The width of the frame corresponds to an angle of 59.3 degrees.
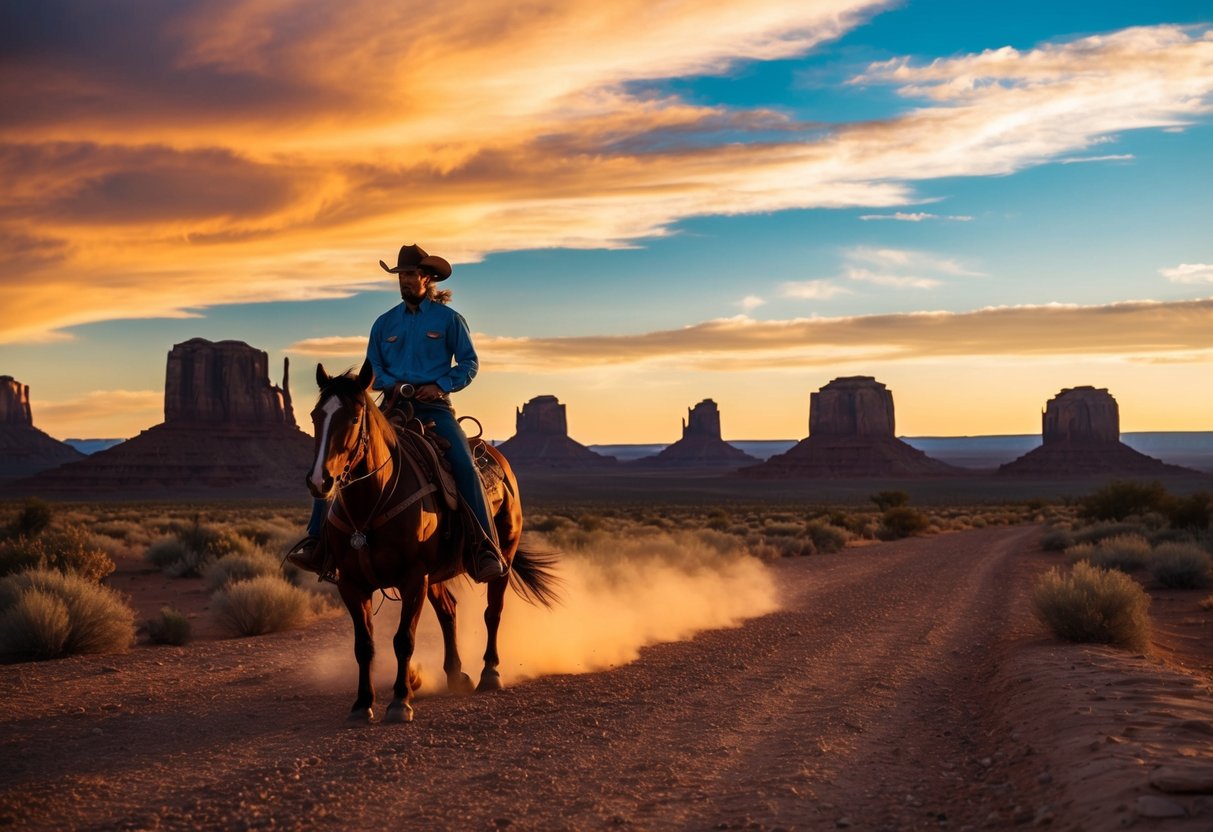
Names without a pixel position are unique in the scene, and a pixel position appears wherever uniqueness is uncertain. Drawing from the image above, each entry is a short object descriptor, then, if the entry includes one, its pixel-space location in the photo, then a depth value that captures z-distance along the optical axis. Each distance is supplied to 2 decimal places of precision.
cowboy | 9.73
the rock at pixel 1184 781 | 5.33
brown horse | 7.80
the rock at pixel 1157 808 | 5.08
